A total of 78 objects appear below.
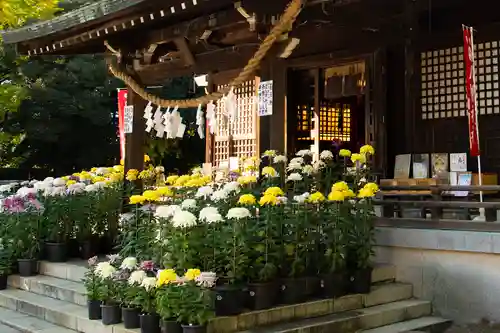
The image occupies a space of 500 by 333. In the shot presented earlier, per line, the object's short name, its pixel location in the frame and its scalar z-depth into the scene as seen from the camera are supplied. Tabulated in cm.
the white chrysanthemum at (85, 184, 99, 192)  1030
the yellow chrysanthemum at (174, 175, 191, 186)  959
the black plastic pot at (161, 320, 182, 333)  549
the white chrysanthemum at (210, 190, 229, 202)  708
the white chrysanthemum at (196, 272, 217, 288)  561
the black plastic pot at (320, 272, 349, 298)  695
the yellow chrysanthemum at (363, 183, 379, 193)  751
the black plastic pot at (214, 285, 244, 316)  591
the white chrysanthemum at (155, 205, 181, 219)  641
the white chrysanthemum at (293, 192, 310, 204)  706
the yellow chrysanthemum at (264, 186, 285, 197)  672
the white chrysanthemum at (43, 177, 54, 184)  1104
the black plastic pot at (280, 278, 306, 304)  655
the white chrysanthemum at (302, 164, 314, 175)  894
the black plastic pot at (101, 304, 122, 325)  628
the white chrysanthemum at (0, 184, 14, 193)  1203
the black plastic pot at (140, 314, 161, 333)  568
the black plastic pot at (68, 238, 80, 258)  977
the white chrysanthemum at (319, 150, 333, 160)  927
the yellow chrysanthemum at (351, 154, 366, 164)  838
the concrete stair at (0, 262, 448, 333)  623
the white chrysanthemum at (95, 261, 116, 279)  645
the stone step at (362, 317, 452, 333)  689
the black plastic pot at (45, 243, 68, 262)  941
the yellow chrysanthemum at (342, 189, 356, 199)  728
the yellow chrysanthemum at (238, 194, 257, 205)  657
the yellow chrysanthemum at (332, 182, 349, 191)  738
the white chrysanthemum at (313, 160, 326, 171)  934
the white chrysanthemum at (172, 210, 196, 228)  590
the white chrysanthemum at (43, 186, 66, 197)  1025
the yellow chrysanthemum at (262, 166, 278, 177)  861
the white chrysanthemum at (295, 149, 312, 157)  985
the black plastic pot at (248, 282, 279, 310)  619
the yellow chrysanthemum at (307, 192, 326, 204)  708
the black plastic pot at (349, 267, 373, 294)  726
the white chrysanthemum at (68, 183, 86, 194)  1038
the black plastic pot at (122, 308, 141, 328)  596
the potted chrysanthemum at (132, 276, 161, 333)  569
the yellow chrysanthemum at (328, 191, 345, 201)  711
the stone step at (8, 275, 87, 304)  779
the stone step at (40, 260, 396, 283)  800
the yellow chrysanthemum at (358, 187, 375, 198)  739
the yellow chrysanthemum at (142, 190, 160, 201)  727
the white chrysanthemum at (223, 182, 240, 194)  749
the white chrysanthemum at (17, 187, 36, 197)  1016
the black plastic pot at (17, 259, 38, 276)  928
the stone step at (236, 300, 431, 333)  620
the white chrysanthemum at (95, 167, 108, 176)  1375
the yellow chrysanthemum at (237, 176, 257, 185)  825
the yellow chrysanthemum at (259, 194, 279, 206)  657
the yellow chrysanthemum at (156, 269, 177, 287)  551
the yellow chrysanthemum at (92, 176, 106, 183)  1185
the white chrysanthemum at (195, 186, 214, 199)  730
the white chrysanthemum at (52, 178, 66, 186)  1084
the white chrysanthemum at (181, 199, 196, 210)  664
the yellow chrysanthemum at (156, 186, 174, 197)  778
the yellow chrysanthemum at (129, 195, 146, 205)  731
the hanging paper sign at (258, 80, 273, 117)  980
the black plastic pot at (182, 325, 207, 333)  539
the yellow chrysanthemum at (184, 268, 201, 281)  554
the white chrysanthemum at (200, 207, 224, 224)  602
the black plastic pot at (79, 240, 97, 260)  959
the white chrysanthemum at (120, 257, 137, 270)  629
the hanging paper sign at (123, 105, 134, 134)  1241
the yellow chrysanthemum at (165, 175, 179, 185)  1058
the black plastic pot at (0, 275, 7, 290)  930
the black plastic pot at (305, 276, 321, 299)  684
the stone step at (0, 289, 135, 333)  647
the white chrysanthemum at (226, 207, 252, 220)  610
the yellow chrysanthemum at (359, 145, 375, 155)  870
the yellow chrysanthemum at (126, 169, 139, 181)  1153
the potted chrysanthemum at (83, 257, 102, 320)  657
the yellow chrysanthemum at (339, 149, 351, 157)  888
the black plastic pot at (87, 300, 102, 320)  658
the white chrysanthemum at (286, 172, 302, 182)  843
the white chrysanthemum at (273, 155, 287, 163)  942
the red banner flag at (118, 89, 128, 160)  1636
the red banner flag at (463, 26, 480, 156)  855
